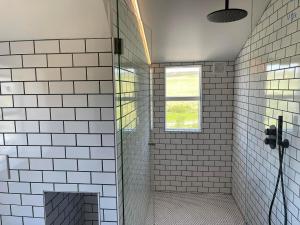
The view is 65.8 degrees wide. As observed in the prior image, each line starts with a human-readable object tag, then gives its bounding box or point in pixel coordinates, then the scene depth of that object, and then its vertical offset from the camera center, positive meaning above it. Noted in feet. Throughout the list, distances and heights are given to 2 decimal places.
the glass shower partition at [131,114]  3.90 -0.39
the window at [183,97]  8.21 -0.06
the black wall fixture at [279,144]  4.84 -1.06
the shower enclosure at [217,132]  4.43 -1.04
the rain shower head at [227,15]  4.18 +1.48
